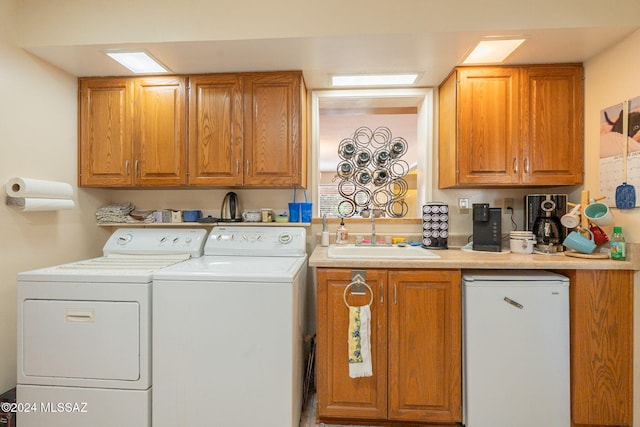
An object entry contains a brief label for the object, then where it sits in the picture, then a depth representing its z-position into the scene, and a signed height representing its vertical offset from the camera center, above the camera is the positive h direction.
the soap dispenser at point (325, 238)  2.19 -0.20
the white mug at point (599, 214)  1.63 -0.02
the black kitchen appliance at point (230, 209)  2.24 +0.02
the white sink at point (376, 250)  1.95 -0.27
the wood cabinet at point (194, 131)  2.01 +0.56
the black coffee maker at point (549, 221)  1.89 -0.07
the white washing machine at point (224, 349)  1.42 -0.67
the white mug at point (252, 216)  2.19 -0.04
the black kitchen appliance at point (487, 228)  1.90 -0.11
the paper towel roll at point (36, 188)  1.64 +0.13
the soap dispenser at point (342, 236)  2.20 -0.19
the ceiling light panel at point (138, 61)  1.80 +0.97
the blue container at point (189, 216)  2.24 -0.04
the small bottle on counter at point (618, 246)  1.55 -0.19
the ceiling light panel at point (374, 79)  2.06 +0.96
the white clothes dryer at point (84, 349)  1.45 -0.68
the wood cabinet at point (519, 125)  1.92 +0.57
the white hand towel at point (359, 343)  1.55 -0.70
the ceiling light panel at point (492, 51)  1.69 +0.98
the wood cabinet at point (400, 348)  1.57 -0.74
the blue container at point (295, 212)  2.20 -0.01
